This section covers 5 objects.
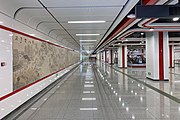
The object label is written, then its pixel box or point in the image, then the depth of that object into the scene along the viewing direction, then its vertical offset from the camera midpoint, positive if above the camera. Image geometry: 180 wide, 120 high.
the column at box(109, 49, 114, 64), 25.44 +0.37
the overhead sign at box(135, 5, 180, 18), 2.79 +1.04
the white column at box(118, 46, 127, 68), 16.86 +0.36
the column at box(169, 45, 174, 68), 16.12 +0.31
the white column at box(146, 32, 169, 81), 7.63 +0.15
